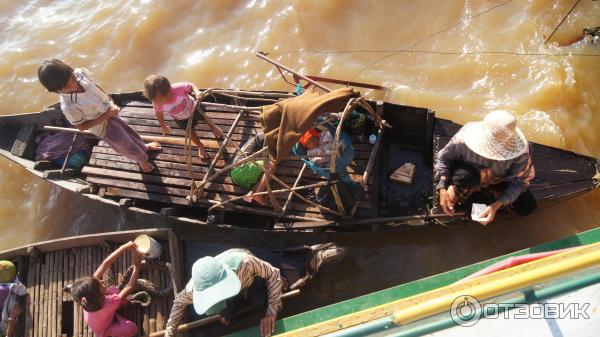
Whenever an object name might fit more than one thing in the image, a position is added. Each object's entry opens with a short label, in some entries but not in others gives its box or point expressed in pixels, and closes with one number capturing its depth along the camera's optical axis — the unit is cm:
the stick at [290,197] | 559
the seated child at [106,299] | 464
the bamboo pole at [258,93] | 596
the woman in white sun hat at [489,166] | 404
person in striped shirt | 389
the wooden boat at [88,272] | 548
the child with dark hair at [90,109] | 454
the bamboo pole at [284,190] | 515
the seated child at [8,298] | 550
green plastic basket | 577
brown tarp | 418
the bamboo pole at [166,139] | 641
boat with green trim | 289
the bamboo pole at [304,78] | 530
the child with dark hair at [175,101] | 498
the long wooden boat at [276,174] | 538
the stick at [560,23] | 696
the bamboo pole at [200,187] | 549
